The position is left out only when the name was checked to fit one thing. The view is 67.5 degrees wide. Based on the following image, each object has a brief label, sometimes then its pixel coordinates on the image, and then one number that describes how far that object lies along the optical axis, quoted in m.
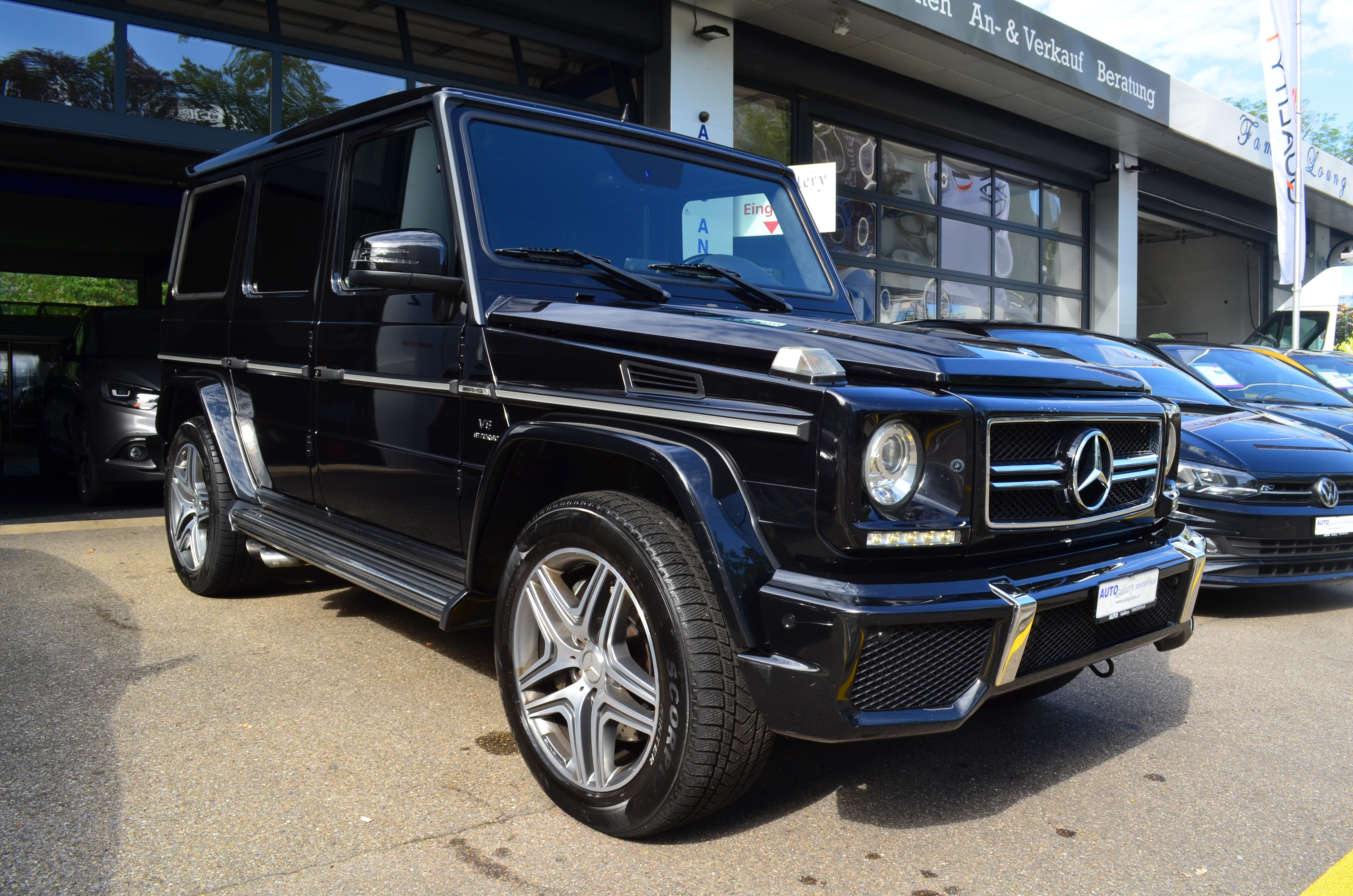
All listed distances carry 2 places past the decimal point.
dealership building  8.17
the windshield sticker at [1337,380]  10.08
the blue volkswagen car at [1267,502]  5.17
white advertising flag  12.48
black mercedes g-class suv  2.24
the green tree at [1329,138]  52.28
